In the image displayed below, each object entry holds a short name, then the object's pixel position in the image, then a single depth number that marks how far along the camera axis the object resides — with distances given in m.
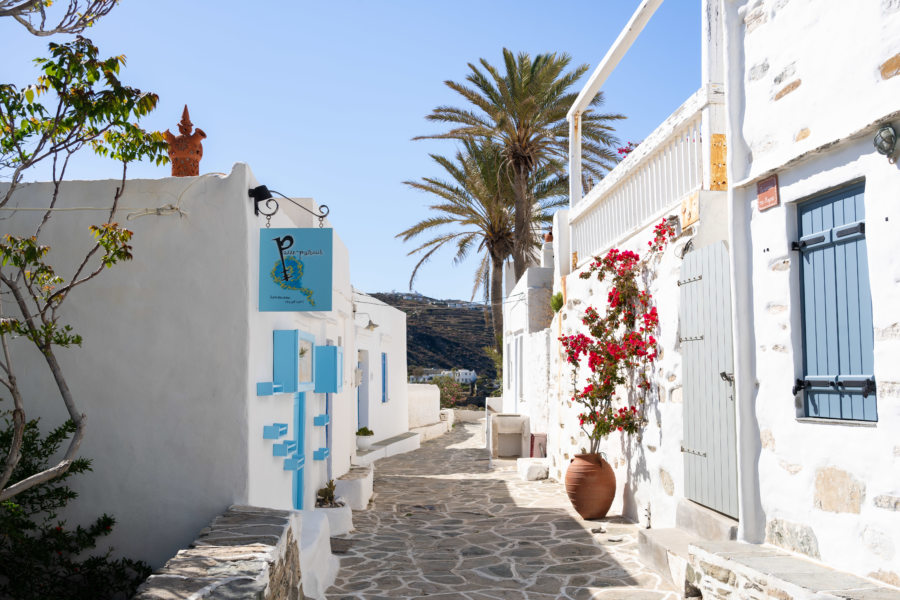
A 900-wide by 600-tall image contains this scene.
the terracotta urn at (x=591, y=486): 8.03
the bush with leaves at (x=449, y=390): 25.91
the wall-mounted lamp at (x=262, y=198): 5.54
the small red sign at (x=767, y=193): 4.74
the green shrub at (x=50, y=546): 4.70
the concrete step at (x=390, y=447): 13.25
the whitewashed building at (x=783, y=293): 3.86
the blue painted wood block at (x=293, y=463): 6.54
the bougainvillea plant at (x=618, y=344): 7.44
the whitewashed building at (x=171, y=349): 5.30
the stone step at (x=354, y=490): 9.12
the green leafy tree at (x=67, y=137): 3.94
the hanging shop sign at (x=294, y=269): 5.44
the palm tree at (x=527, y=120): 15.41
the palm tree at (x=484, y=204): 17.19
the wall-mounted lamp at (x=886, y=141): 3.72
